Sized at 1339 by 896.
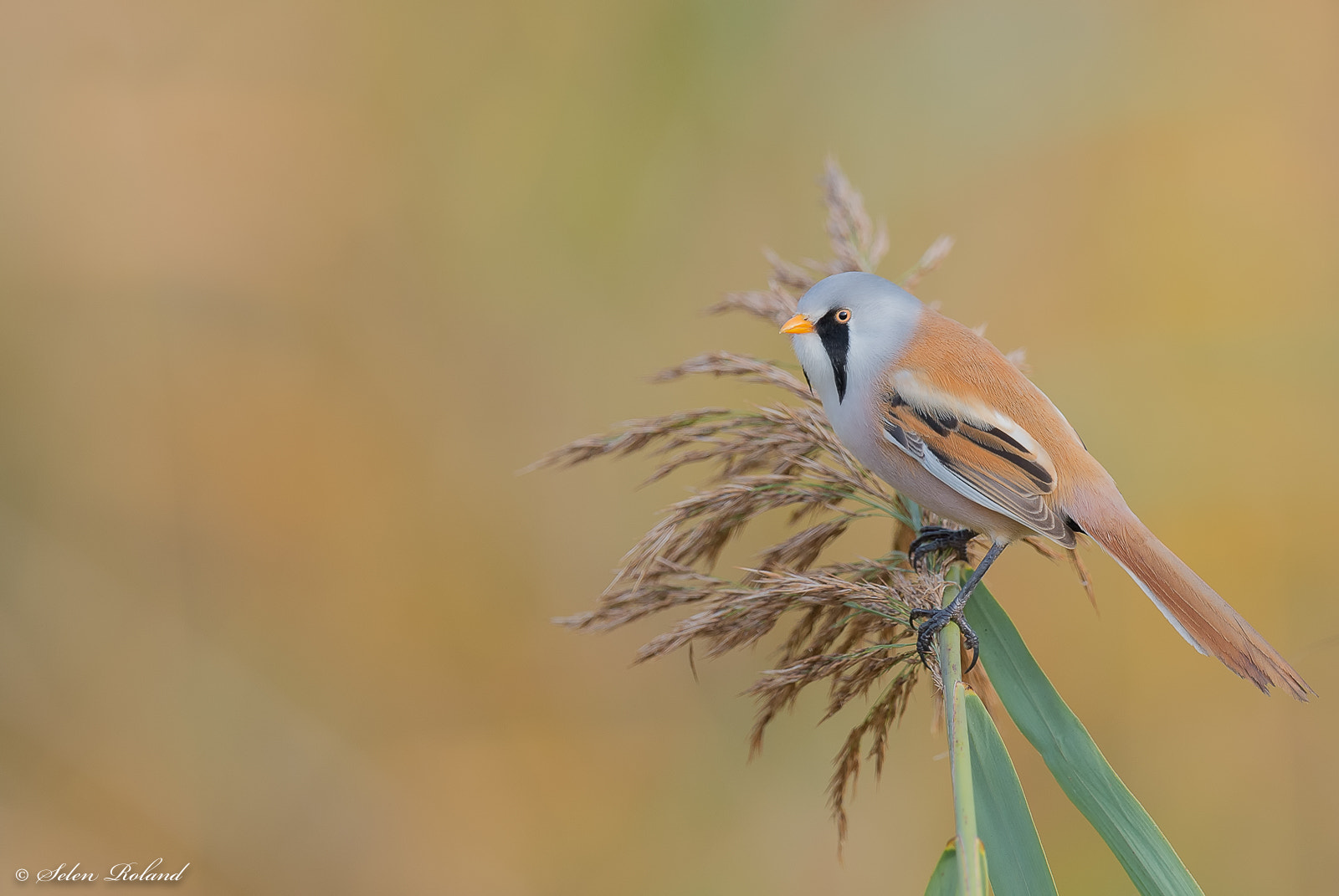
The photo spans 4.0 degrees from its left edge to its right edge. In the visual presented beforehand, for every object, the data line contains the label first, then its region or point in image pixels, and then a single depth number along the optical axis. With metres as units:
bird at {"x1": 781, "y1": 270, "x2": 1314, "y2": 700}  4.73
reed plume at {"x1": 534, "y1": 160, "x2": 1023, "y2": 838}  4.71
